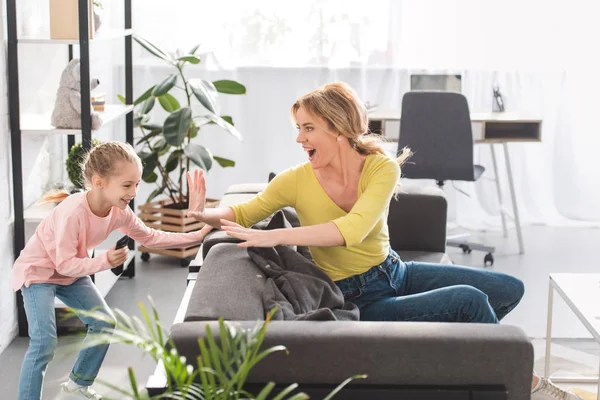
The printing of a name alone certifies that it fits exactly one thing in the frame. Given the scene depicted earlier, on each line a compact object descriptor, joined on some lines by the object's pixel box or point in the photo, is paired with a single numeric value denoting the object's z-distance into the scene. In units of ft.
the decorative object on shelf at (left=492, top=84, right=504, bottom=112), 17.02
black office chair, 14.92
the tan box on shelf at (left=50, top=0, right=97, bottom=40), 11.02
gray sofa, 6.05
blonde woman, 7.86
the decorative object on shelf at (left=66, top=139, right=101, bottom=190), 11.32
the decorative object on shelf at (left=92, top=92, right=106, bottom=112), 12.27
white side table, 8.18
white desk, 16.02
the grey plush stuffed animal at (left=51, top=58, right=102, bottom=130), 11.26
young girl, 8.44
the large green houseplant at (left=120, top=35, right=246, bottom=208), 14.19
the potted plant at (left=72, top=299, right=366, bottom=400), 4.83
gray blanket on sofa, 7.18
